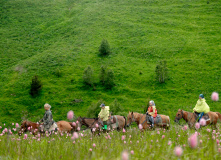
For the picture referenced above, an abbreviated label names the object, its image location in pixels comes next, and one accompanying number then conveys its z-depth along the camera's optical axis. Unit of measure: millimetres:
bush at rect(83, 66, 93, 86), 50344
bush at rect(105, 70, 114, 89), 49406
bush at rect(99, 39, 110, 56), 62062
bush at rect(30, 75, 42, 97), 47781
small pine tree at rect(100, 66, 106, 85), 51094
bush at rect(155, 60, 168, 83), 49094
